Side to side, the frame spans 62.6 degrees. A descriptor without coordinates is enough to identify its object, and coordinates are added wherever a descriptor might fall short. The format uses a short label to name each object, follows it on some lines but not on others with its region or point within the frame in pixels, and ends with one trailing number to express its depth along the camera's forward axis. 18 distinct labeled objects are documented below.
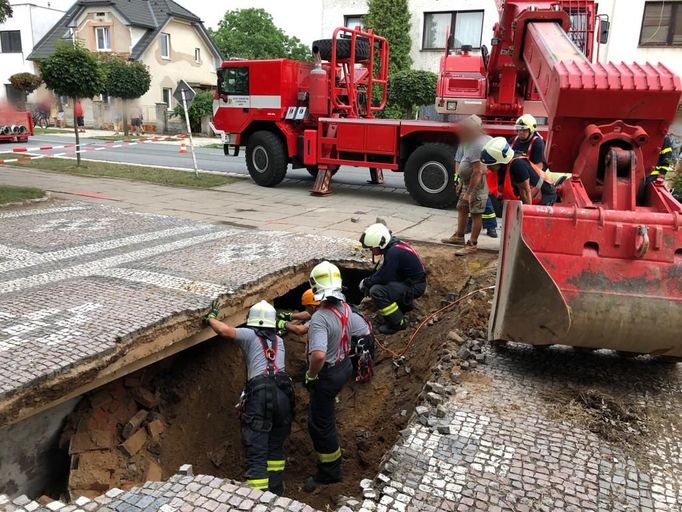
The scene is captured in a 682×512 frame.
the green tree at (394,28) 23.33
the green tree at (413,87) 22.41
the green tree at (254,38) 52.78
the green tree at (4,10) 9.46
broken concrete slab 3.77
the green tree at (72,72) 13.31
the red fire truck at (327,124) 10.53
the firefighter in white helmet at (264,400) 4.23
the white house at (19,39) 33.22
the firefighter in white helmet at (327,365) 4.31
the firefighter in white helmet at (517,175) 5.05
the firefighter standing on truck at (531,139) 5.79
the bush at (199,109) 28.77
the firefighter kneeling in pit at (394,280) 5.93
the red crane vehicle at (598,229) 3.69
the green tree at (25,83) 20.07
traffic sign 12.90
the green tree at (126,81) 26.41
